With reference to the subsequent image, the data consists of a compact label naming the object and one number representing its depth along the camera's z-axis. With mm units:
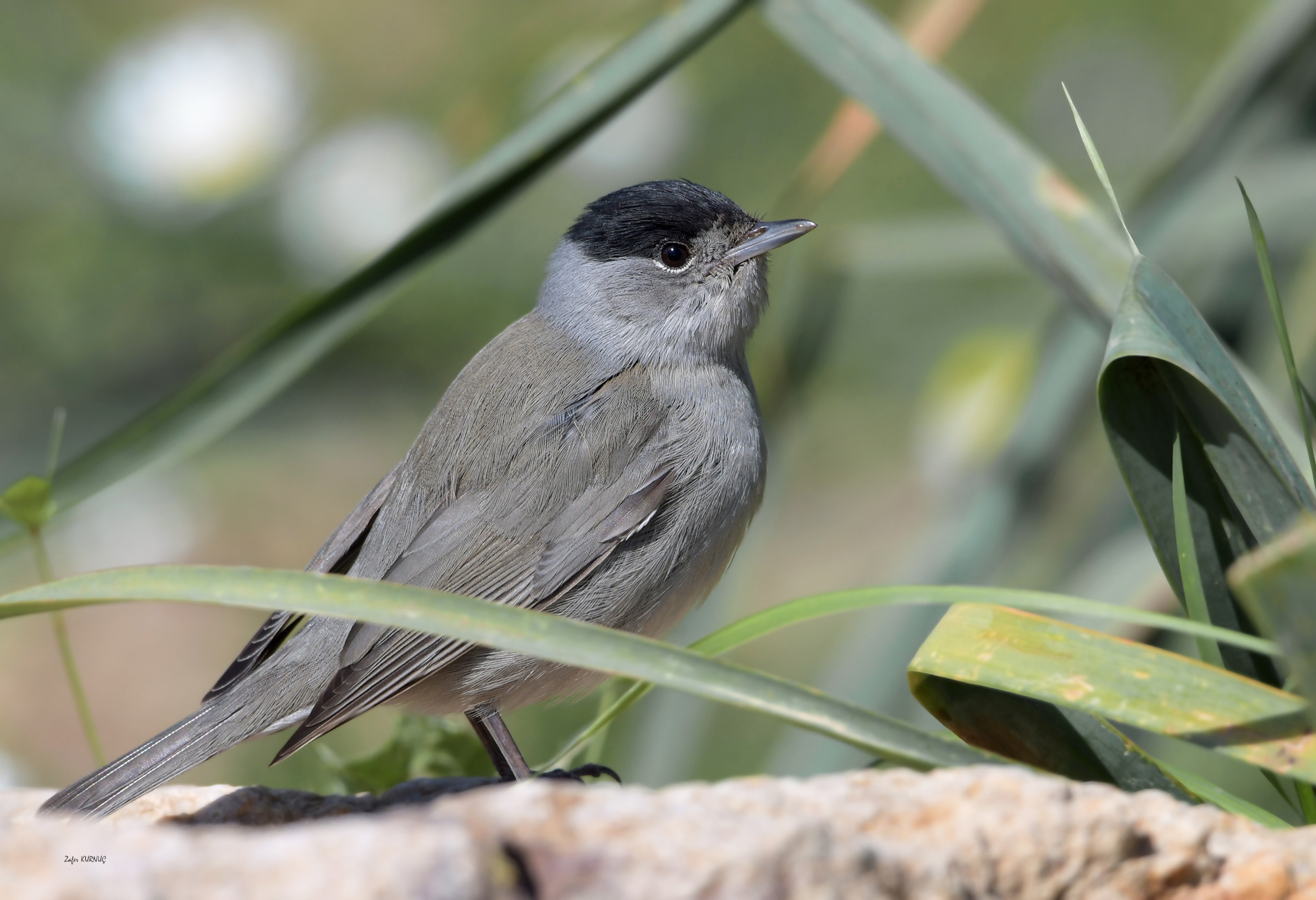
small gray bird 2983
